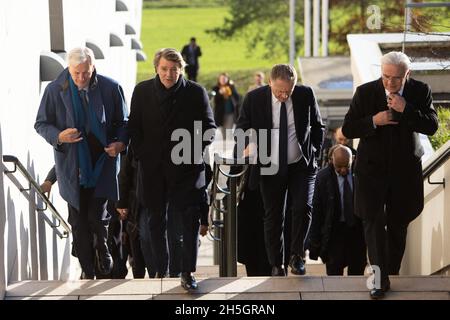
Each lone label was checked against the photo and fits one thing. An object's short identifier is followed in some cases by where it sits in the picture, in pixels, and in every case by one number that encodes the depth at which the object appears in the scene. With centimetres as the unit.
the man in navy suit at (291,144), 1860
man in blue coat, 1873
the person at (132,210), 1987
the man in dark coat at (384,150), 1718
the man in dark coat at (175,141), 1799
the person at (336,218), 2155
